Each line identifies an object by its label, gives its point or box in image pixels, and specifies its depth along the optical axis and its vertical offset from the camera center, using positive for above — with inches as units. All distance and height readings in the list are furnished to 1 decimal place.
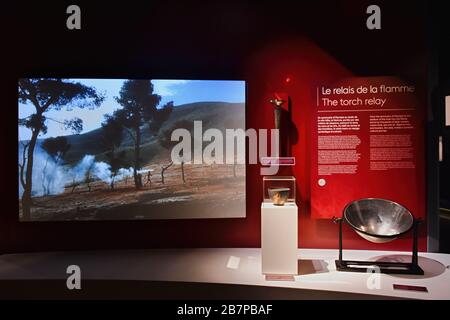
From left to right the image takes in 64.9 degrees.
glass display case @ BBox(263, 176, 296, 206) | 126.5 -10.9
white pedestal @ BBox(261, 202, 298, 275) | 104.7 -25.5
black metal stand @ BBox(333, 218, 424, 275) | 104.3 -34.3
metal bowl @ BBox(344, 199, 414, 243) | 109.8 -20.0
